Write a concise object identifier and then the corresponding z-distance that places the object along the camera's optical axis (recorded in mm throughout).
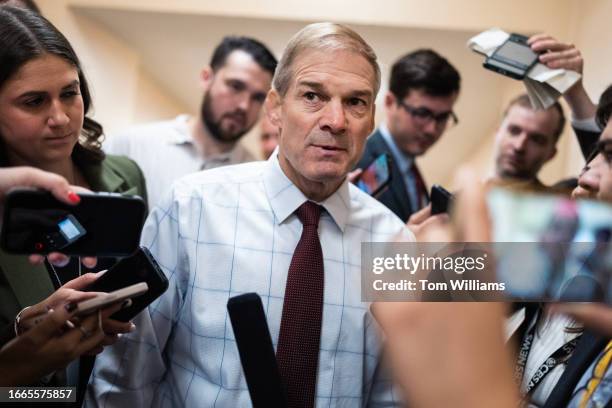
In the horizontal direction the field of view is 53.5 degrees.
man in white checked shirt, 1168
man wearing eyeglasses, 2211
